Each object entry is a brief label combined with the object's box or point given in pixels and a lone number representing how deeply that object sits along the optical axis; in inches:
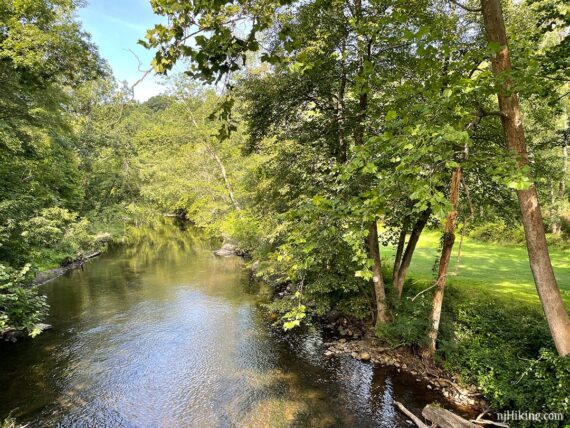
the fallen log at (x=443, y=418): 304.7
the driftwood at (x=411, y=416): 327.0
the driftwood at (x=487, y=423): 297.9
